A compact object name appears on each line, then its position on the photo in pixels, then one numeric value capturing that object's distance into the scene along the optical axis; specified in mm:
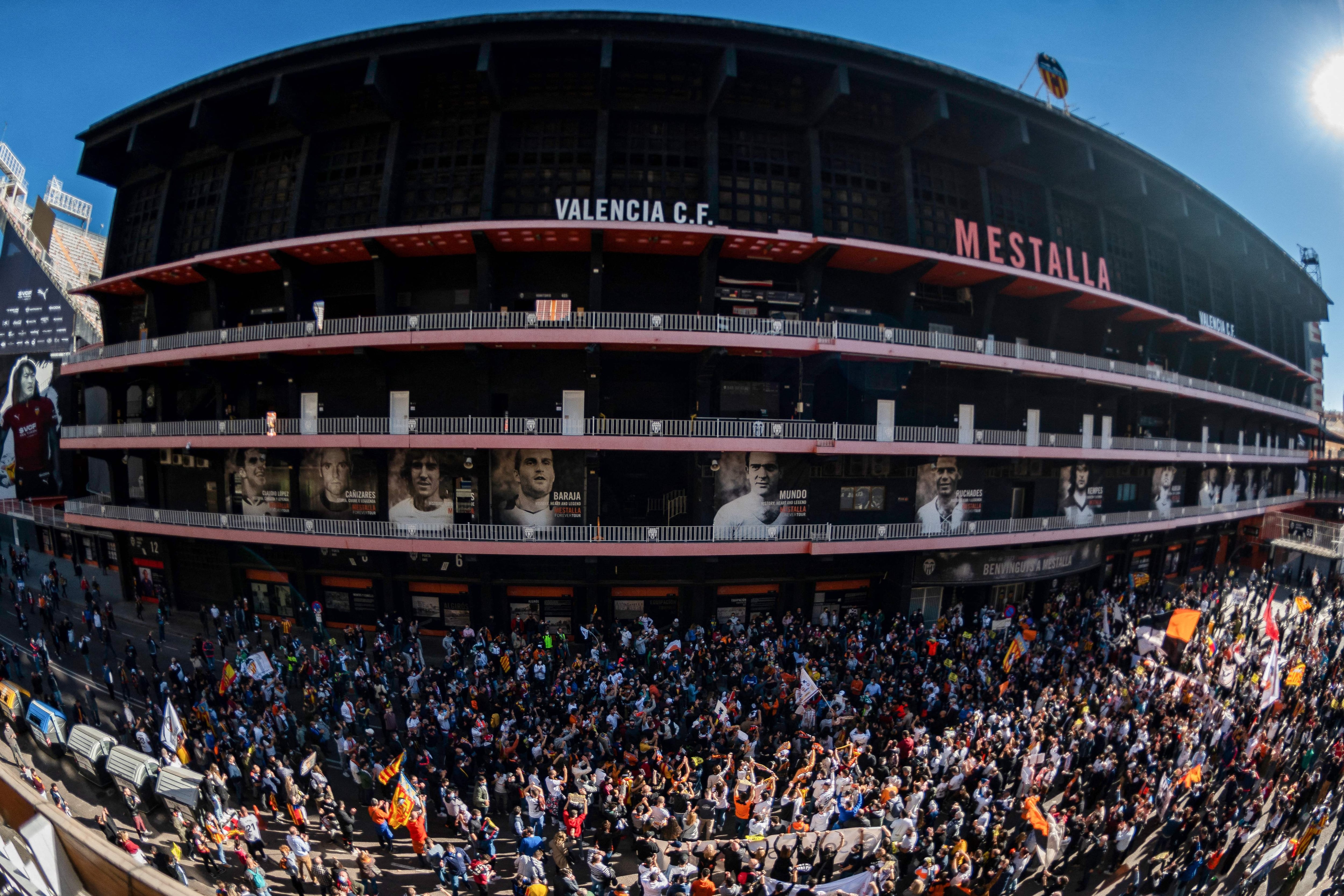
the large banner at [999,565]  23641
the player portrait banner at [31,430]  30859
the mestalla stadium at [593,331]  20609
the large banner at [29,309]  31969
